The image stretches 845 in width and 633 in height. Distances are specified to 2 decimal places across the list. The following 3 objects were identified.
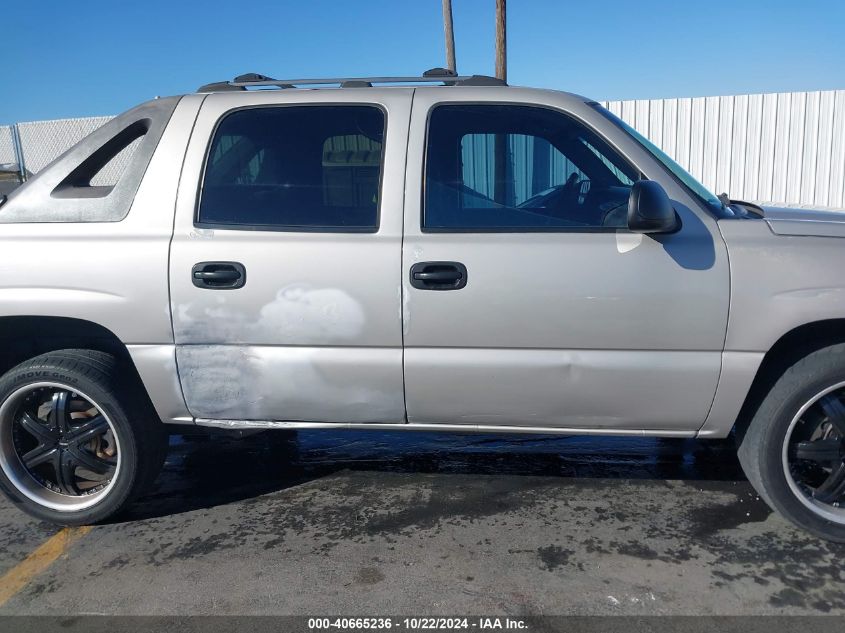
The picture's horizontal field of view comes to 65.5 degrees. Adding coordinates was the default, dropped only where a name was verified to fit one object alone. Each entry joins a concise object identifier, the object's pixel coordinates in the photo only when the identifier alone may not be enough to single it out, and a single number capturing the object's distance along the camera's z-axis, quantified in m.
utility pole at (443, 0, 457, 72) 15.48
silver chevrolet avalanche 2.73
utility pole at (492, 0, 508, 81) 13.14
